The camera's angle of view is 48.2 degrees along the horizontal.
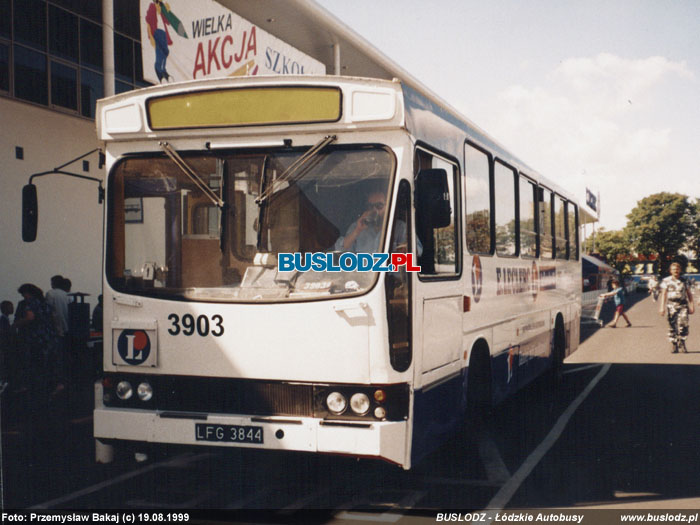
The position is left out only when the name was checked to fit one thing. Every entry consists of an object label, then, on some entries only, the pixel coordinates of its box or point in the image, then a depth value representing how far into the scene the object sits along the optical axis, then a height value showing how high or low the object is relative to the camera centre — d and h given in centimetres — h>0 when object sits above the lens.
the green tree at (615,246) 10238 +223
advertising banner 1335 +435
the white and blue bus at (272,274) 523 -5
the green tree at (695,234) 10319 +366
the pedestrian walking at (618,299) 2477 -116
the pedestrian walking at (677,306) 1706 -97
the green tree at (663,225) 10200 +484
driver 529 +25
